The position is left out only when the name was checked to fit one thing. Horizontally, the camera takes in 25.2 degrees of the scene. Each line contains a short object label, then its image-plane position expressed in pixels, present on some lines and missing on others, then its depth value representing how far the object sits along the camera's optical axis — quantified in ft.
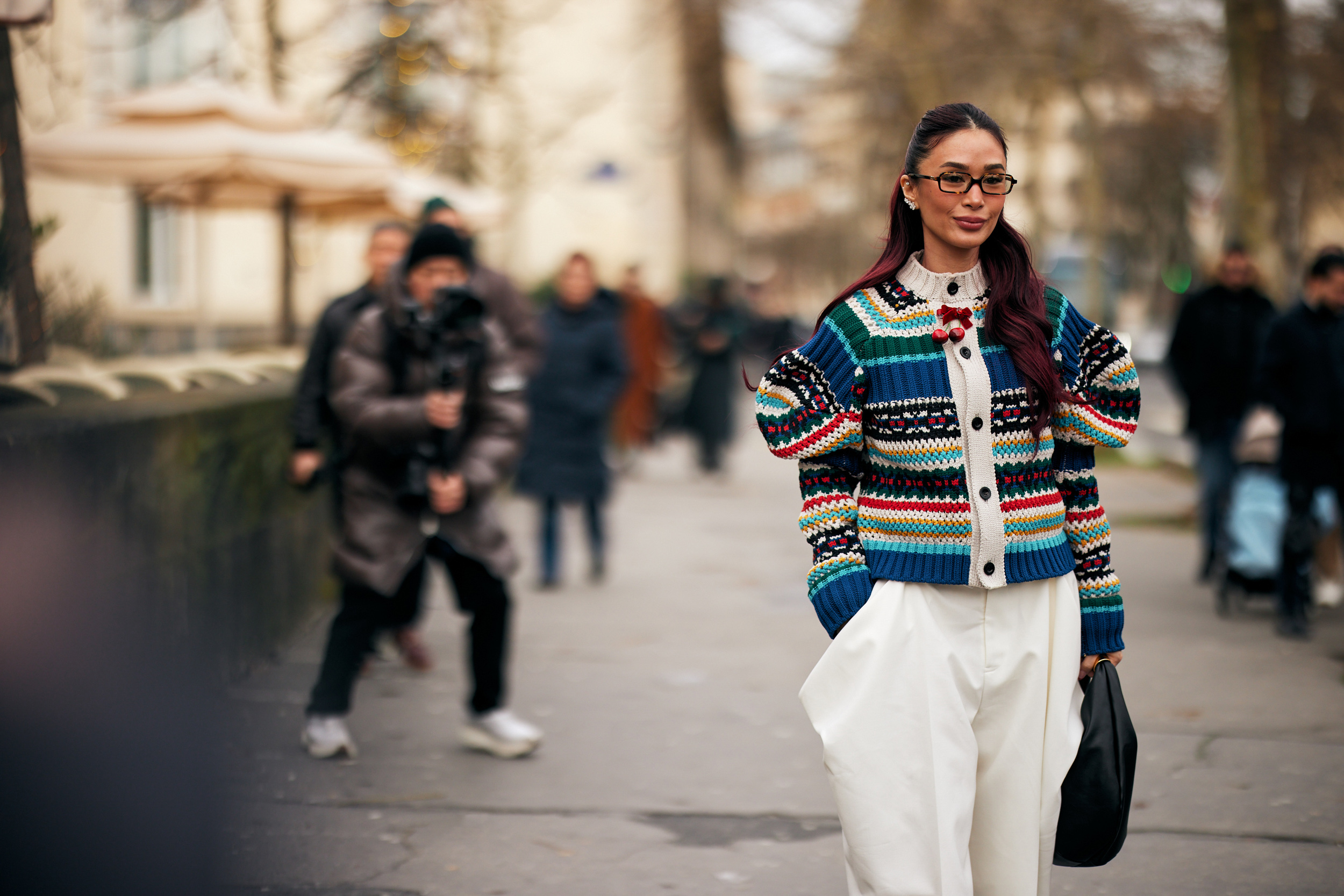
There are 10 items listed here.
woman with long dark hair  18.75
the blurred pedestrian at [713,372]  103.20
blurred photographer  34.18
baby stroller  51.70
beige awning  66.46
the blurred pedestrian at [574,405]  60.00
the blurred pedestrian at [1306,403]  47.00
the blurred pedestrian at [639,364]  104.69
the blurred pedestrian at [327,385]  41.14
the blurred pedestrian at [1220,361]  56.67
